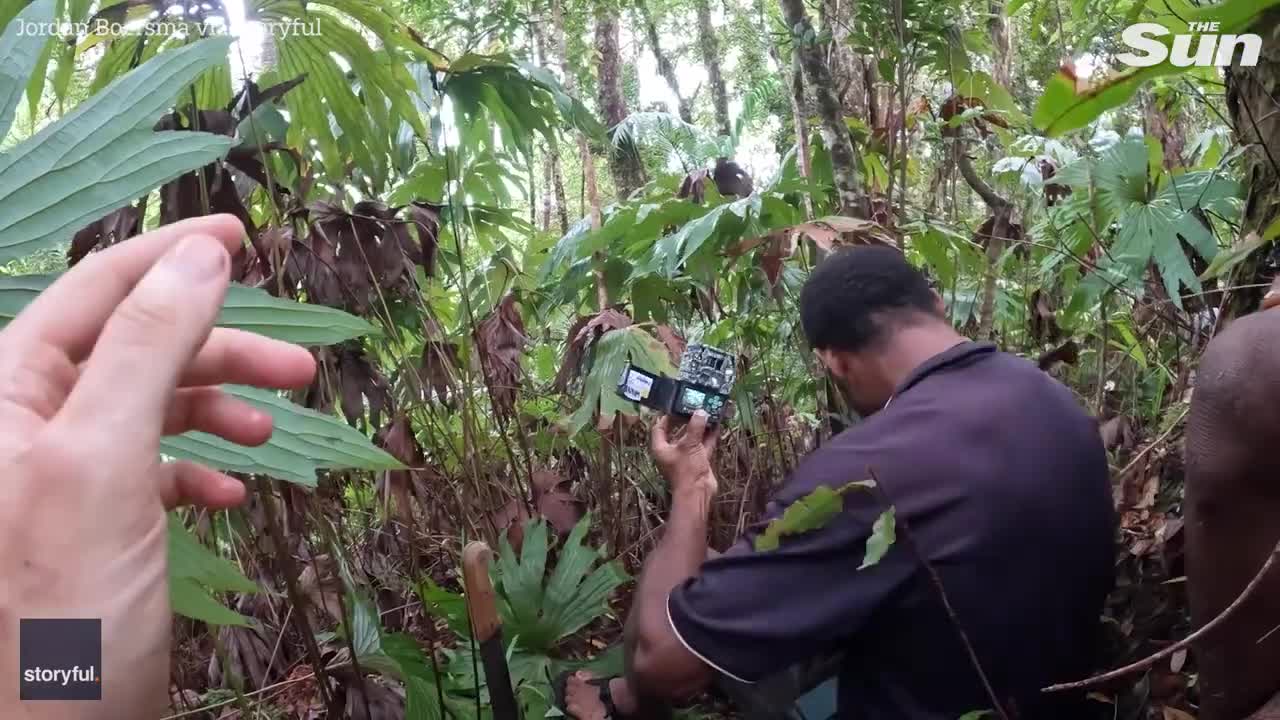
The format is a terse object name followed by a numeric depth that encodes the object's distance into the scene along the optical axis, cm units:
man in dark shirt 98
